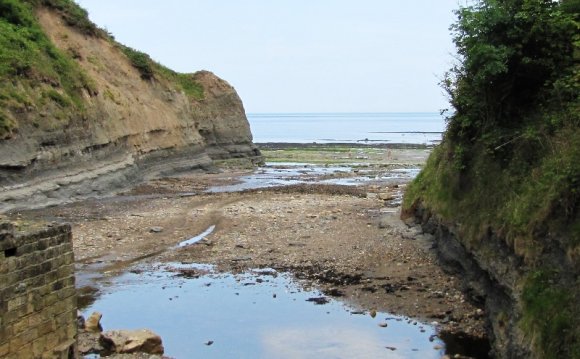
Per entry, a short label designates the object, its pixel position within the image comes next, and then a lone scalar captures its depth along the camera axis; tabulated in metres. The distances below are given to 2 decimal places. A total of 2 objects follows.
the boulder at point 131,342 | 12.09
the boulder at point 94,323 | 13.49
